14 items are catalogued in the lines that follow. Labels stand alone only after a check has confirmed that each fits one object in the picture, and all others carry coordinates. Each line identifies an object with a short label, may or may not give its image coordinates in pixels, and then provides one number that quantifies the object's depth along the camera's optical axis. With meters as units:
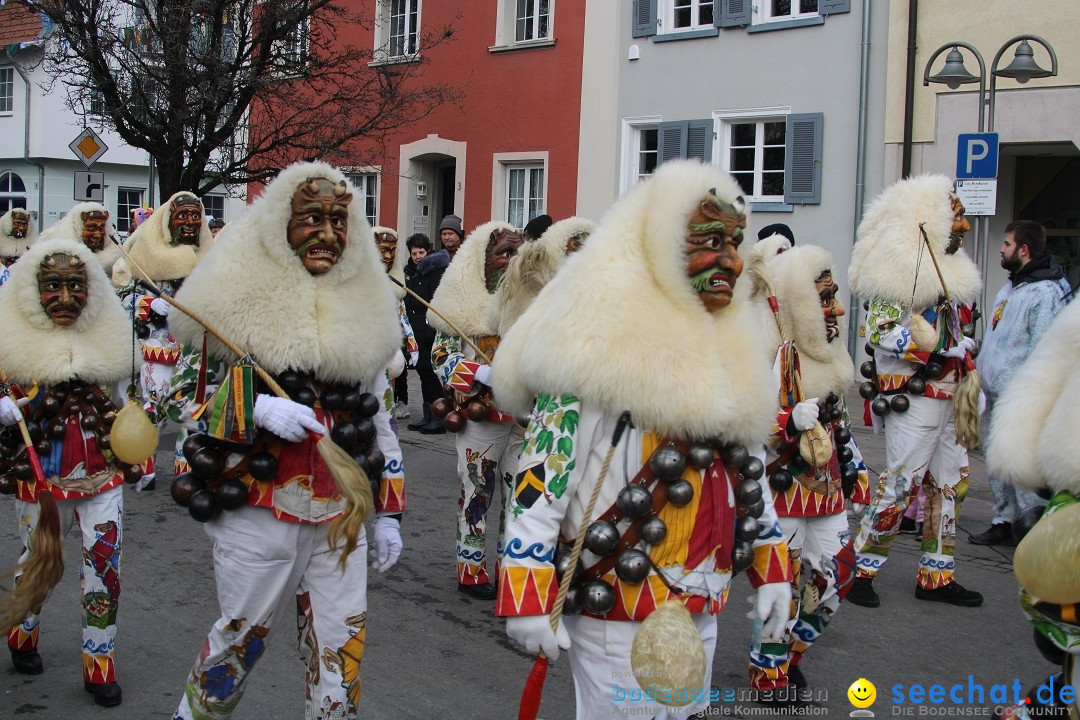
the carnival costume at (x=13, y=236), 12.70
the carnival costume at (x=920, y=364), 6.27
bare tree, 15.06
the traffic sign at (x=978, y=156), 10.57
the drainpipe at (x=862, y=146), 14.97
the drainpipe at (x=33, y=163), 32.62
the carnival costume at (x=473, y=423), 6.21
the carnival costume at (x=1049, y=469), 2.71
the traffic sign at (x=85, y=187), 13.70
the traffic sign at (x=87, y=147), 14.16
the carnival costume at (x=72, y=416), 4.70
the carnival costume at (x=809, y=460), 4.73
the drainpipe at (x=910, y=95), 14.54
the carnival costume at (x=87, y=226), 8.61
